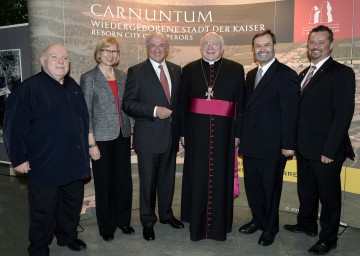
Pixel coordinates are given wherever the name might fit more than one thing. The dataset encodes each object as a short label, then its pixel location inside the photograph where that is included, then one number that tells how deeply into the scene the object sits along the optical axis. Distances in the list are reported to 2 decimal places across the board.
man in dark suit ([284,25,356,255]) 2.88
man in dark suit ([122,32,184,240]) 3.22
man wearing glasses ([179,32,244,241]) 3.21
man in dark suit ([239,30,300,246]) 3.07
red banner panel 3.64
